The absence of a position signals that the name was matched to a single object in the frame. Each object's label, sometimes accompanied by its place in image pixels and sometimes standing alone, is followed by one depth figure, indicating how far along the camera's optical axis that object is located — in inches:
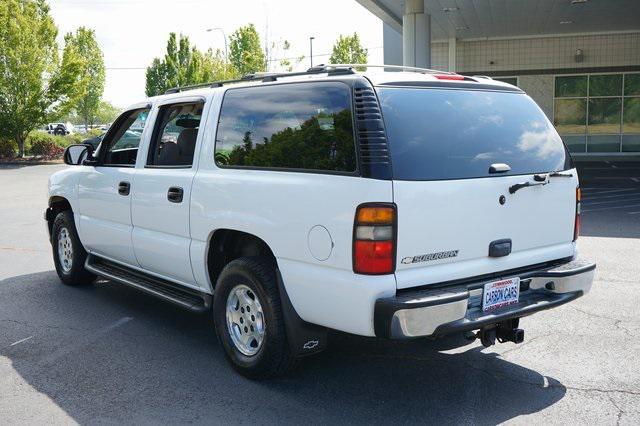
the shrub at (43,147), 1224.2
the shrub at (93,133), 1871.6
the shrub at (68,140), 1302.3
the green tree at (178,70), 1830.7
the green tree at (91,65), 2154.3
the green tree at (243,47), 2010.5
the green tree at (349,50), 2386.8
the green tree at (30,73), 1147.3
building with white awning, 976.9
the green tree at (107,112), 4598.9
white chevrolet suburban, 149.9
